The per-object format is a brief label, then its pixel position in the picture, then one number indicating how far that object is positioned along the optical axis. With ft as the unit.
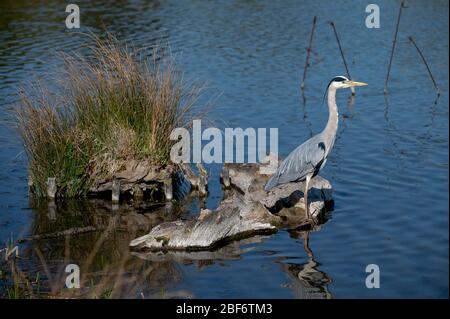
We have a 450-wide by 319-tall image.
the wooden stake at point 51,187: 37.19
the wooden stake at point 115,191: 37.27
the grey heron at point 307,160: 34.47
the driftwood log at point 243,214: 31.68
